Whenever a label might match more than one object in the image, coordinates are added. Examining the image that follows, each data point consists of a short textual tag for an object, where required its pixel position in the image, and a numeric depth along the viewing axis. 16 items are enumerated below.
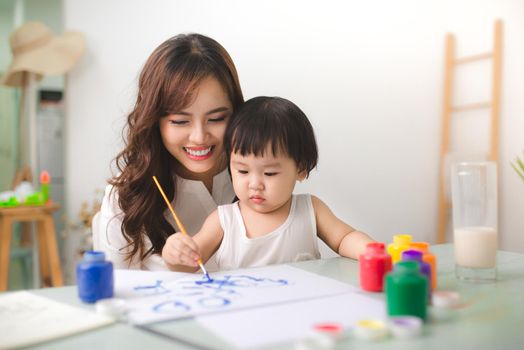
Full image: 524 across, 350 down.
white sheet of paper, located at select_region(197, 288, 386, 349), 0.61
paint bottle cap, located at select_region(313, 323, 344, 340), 0.60
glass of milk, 0.90
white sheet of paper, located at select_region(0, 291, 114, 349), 0.62
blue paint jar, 0.76
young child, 1.15
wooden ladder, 3.20
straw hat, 2.68
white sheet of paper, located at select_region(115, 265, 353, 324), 0.72
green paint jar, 0.66
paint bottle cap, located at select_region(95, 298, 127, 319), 0.68
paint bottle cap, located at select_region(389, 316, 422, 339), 0.61
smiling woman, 1.33
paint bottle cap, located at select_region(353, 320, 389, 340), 0.60
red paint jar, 0.82
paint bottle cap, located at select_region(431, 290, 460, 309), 0.73
